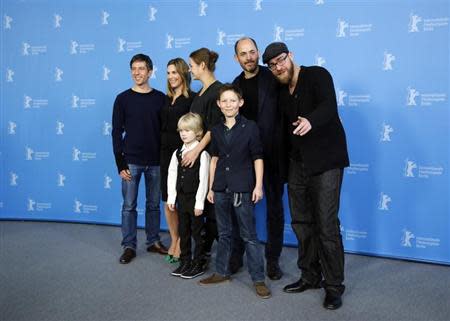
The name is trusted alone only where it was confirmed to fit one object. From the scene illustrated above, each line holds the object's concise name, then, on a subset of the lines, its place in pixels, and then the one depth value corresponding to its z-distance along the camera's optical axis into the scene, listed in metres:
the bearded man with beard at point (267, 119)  2.85
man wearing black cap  2.49
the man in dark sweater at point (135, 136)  3.48
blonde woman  3.30
